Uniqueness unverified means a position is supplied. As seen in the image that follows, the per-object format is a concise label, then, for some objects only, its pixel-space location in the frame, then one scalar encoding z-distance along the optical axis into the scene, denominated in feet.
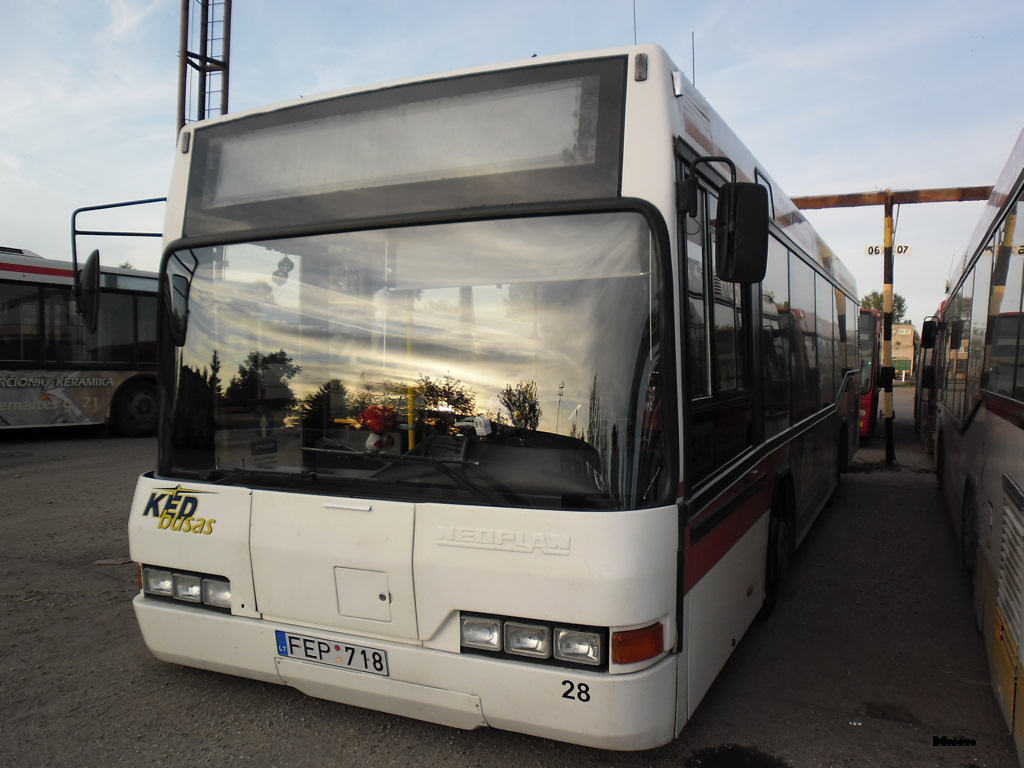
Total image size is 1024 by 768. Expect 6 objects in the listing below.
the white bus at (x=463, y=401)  8.85
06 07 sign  50.06
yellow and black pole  39.47
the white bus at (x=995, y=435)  10.86
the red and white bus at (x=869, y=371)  49.37
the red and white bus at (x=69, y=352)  43.47
